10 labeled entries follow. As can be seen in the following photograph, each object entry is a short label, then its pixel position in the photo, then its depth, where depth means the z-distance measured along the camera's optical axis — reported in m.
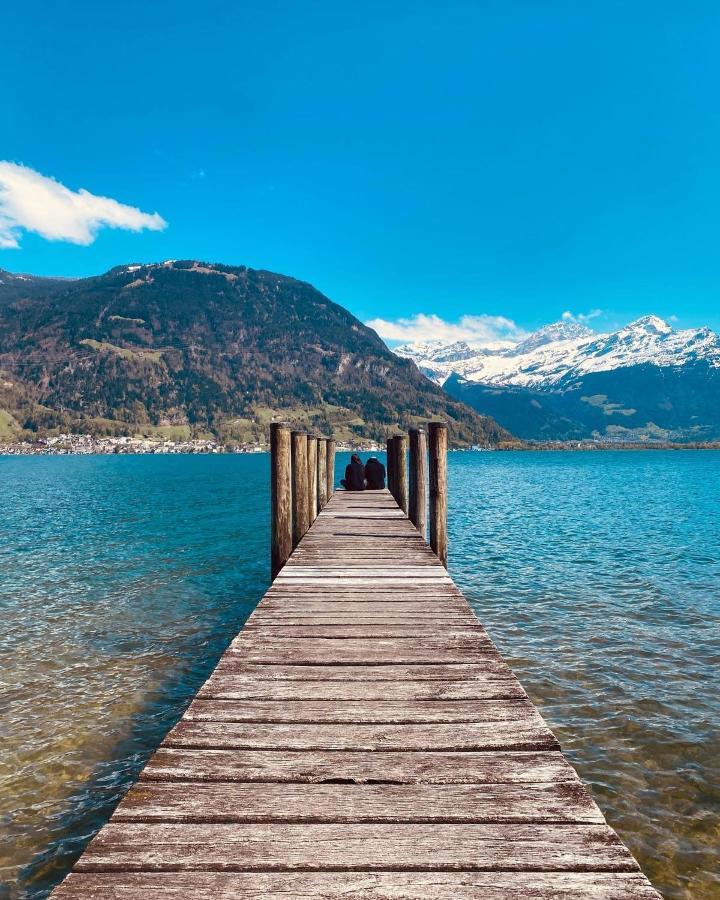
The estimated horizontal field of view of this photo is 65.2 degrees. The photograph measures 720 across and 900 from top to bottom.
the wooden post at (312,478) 17.61
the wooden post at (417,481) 16.29
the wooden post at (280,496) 12.28
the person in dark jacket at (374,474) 26.81
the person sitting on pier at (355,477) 26.11
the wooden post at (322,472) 22.12
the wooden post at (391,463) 26.04
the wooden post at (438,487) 13.55
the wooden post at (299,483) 14.56
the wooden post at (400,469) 21.81
